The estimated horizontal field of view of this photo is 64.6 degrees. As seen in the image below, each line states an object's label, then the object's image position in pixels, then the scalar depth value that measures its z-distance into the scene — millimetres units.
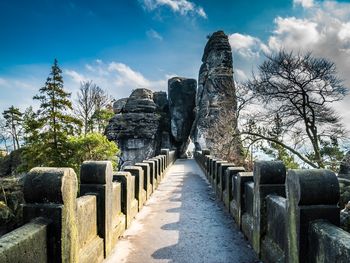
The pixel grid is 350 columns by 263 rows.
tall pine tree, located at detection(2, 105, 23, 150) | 44125
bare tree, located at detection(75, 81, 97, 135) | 35262
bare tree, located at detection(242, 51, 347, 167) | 11117
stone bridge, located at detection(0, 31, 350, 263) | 2457
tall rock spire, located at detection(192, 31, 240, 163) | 33312
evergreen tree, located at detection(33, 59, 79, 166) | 21031
